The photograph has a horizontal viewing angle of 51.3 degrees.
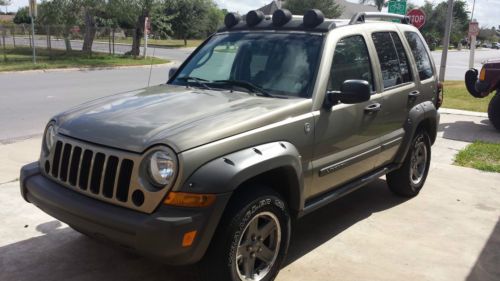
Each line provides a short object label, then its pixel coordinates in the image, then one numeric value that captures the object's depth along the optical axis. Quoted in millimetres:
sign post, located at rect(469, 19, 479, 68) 18655
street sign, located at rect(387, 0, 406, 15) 13672
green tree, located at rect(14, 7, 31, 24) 65688
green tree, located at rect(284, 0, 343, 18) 56688
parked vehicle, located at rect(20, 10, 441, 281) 3008
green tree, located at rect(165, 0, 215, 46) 57344
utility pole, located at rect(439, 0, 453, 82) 16989
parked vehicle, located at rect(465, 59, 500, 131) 10109
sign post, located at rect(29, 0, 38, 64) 21188
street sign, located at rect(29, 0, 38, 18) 21188
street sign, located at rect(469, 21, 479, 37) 19312
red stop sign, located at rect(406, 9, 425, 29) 14987
